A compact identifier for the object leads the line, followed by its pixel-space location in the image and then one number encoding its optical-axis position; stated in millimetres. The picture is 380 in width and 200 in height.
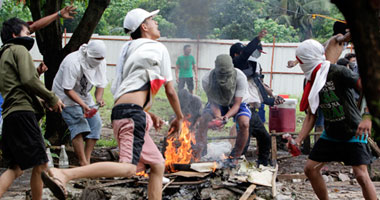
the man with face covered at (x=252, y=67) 8930
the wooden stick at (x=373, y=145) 8296
